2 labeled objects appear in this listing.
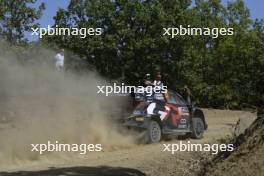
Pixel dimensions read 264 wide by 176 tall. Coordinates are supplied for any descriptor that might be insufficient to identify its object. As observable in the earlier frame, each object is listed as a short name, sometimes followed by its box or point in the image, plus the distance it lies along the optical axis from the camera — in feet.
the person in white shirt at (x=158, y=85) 47.06
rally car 44.68
